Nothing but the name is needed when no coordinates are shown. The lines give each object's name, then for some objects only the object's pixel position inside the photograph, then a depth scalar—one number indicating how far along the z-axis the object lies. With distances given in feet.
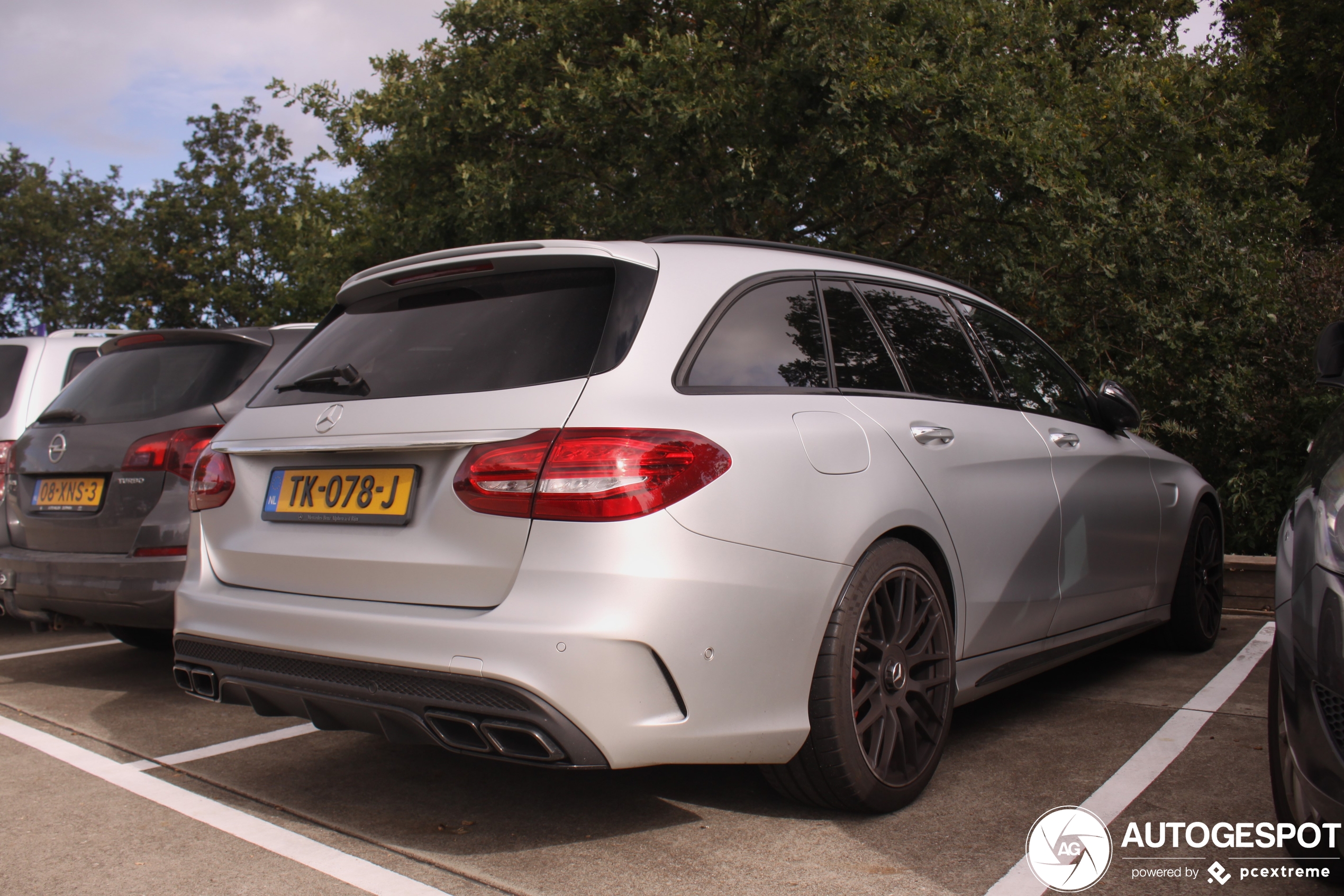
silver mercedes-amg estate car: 8.48
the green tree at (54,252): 164.96
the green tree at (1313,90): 62.34
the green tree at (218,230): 158.71
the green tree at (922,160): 29.86
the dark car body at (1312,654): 7.29
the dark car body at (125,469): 15.05
